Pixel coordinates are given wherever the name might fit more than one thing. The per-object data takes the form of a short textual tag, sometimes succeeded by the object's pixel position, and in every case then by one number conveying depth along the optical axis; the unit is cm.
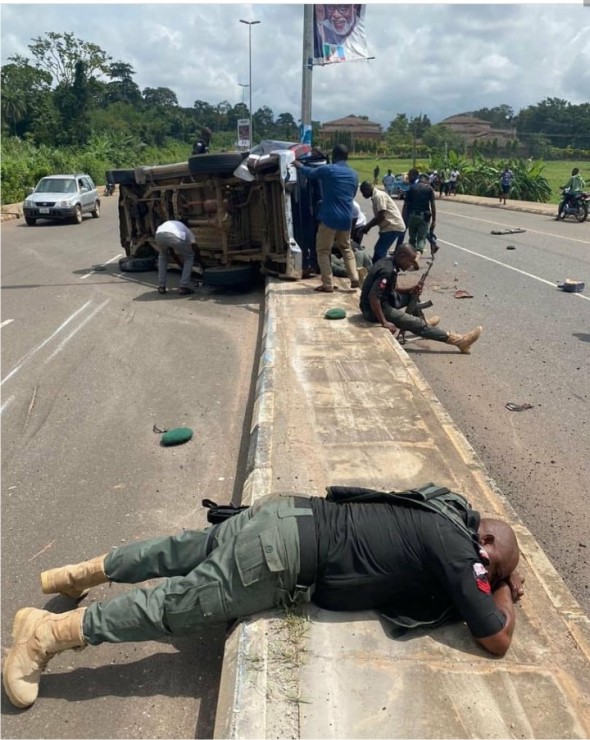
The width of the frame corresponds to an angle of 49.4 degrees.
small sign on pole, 2517
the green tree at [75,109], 4681
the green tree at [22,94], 4572
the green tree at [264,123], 8746
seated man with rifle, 715
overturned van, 988
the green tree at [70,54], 4753
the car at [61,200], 2142
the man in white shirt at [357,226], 1030
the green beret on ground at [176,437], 528
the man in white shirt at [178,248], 1005
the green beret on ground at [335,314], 817
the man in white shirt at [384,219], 994
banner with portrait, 1373
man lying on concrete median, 273
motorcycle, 2122
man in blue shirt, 904
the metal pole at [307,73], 1457
